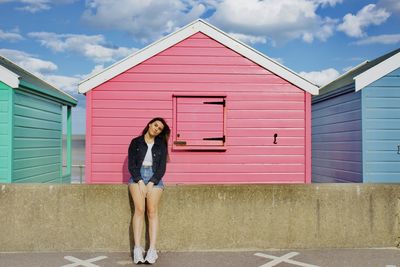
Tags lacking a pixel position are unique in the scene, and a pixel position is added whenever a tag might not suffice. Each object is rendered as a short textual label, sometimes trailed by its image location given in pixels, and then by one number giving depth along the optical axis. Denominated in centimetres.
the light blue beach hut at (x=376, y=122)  872
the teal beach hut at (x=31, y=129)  800
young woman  548
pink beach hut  874
